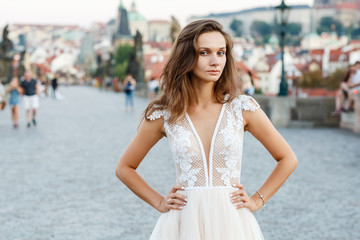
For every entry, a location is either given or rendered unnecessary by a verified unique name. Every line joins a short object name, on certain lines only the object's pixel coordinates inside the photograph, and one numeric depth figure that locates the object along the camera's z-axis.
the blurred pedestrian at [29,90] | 17.00
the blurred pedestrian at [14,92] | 16.88
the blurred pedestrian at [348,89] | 15.34
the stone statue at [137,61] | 48.66
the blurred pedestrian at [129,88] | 25.05
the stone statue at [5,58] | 33.09
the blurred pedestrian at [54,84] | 43.66
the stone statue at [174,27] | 30.91
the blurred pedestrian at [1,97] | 14.95
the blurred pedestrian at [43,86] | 52.20
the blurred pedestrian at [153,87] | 32.12
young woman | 2.70
